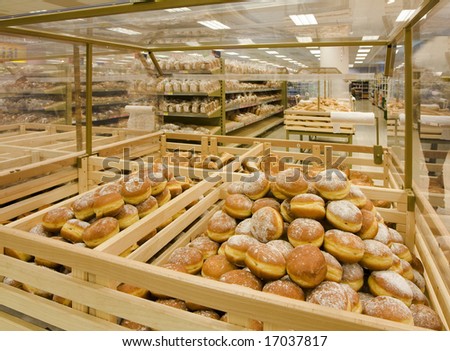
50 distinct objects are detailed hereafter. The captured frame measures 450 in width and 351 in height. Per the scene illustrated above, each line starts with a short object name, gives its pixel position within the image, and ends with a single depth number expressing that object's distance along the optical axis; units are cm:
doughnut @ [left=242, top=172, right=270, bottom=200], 138
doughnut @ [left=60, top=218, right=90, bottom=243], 121
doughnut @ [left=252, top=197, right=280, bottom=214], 129
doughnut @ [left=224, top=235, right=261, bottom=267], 110
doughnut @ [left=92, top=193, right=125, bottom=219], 126
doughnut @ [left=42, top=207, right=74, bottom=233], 128
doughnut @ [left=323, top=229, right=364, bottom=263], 105
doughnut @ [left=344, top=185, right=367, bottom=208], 126
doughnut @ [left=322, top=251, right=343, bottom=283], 99
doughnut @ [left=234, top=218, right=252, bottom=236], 122
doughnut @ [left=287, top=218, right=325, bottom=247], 106
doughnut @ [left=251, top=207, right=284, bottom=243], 115
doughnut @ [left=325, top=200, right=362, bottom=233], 111
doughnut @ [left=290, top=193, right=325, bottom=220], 114
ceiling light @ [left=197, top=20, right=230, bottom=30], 213
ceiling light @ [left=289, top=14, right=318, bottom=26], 185
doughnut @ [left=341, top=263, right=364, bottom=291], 105
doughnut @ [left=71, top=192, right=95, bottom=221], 130
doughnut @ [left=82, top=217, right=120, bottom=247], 114
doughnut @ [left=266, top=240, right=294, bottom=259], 105
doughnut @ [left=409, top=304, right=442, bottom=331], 99
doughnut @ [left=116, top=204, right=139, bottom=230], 127
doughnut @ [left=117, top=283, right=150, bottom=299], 103
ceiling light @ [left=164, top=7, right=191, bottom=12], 168
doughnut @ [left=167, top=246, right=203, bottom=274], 116
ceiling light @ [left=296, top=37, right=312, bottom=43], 249
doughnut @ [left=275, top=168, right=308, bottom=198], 123
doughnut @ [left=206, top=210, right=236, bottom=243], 131
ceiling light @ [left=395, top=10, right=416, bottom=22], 151
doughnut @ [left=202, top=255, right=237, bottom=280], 111
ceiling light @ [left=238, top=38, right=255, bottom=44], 265
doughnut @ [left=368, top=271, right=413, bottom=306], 102
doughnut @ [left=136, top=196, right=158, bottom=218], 137
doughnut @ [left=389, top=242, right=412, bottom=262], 132
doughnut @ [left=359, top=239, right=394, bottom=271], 109
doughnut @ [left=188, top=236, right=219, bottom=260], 126
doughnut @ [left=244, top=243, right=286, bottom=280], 99
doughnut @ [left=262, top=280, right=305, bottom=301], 91
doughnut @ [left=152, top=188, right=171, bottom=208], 151
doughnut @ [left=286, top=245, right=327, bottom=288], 92
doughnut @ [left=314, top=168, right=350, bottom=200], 120
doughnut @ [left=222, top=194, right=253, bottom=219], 134
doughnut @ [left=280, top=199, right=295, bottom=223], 123
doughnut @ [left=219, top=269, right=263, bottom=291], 99
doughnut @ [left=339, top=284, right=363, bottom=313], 92
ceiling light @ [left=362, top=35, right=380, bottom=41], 228
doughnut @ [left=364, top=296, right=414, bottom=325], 90
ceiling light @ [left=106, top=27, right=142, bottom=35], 223
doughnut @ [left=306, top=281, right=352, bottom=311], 86
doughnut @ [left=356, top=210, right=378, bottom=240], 117
